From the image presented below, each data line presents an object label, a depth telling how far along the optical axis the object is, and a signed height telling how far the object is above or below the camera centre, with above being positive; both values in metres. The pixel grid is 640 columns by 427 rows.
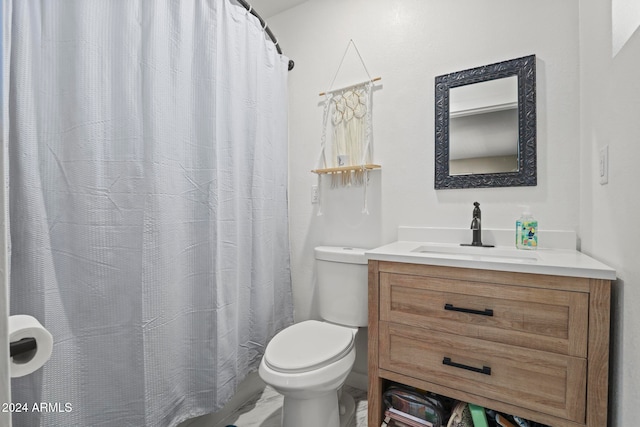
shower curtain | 0.82 +0.02
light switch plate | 1.00 +0.15
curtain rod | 1.50 +1.02
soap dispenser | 1.31 -0.10
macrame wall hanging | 1.77 +0.46
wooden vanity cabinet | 0.94 -0.46
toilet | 1.18 -0.61
